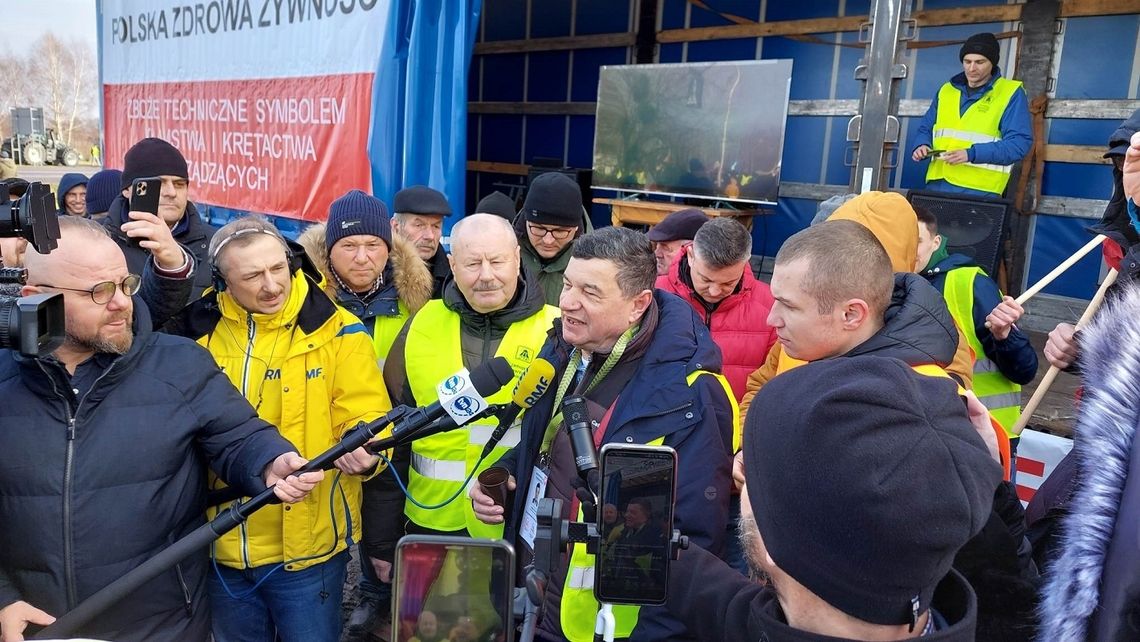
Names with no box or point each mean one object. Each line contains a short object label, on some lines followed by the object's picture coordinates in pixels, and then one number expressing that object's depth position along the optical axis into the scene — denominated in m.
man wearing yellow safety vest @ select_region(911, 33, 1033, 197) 5.50
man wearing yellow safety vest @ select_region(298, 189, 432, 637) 3.12
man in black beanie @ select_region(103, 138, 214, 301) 3.72
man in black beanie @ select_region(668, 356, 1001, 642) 0.92
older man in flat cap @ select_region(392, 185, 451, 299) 3.97
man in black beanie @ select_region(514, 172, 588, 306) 3.82
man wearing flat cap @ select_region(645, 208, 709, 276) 3.98
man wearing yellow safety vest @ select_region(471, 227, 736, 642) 1.81
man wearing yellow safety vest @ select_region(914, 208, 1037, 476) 3.00
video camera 1.51
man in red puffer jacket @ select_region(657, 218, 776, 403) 3.03
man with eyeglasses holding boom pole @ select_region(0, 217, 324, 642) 1.87
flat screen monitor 6.89
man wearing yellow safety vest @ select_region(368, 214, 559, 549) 2.70
